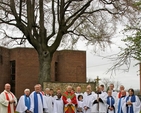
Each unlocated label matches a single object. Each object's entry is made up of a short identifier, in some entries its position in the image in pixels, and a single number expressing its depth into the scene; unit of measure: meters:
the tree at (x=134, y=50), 17.50
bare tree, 30.77
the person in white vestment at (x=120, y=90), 21.25
